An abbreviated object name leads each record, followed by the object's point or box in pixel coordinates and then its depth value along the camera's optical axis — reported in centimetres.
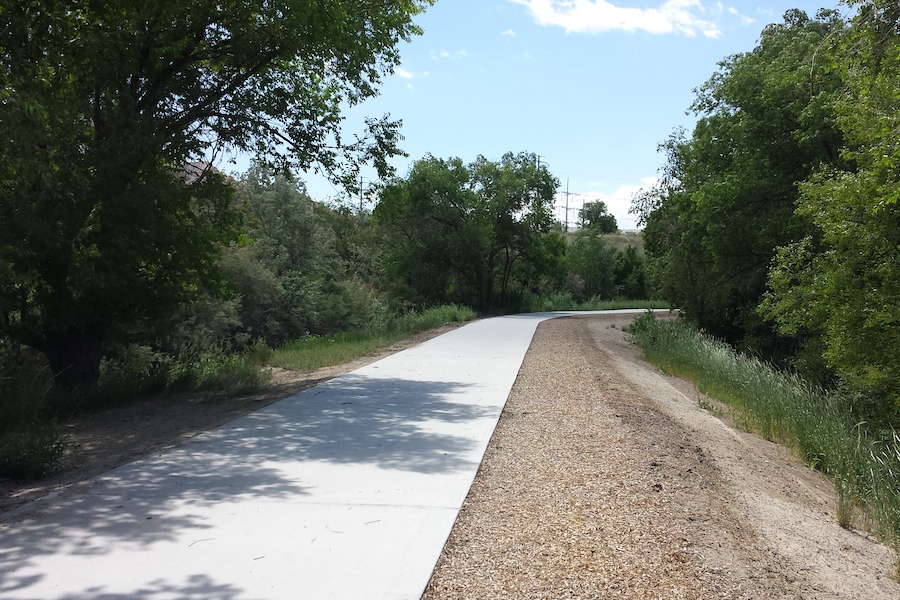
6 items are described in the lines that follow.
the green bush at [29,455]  723
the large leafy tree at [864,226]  1110
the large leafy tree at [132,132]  966
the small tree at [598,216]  11019
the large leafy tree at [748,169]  2106
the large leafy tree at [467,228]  4250
